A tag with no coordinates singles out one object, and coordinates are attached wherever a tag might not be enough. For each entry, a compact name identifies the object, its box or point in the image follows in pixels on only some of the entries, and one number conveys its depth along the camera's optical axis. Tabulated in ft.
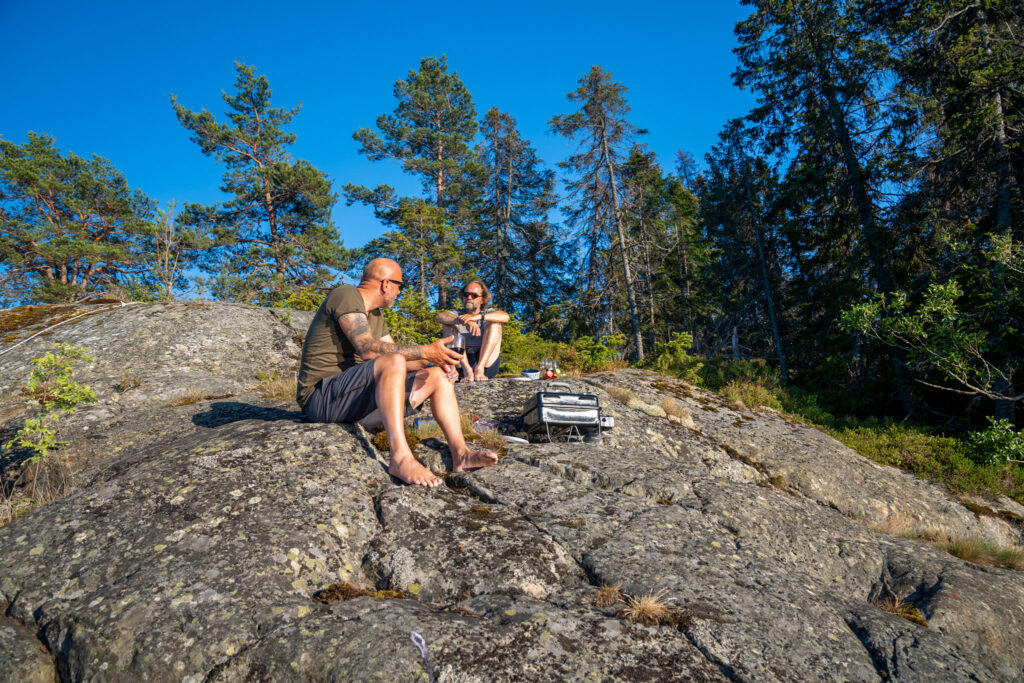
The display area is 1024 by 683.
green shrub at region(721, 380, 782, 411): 31.24
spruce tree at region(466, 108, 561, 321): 76.28
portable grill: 17.71
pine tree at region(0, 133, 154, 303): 64.90
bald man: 12.88
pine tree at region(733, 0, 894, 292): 44.09
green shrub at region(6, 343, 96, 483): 15.70
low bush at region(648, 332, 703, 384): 35.09
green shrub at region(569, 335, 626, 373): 33.12
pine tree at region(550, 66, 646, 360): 59.62
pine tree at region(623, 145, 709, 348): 60.36
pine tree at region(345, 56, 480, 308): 76.79
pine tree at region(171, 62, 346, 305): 69.92
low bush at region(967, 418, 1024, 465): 26.50
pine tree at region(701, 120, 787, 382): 73.15
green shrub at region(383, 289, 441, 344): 34.42
